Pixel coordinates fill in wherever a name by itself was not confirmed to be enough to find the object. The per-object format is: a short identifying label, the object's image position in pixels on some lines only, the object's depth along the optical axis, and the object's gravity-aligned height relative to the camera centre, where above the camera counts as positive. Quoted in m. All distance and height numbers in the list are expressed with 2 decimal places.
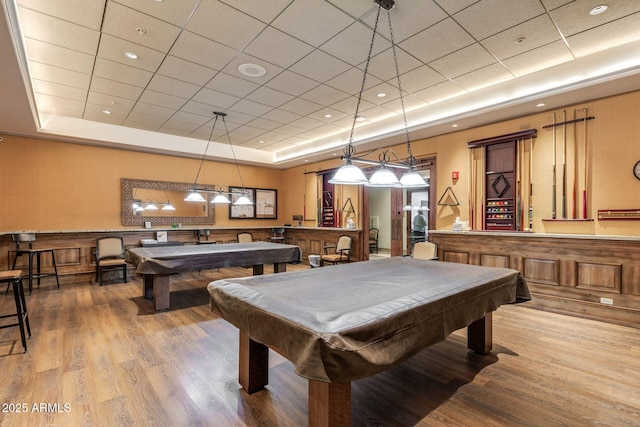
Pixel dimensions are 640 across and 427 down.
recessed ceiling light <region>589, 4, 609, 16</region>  2.69 +1.81
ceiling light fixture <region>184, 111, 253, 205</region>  5.14 +0.67
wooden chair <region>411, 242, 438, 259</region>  5.09 -0.65
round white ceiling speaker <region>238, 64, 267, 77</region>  3.81 +1.81
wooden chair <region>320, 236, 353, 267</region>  6.36 -0.90
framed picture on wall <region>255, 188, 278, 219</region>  9.09 +0.28
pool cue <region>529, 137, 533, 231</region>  4.54 +0.42
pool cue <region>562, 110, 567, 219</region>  4.22 +0.67
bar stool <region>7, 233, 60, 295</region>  5.09 -0.69
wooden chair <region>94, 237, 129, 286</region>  5.59 -0.84
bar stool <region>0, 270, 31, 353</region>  2.83 -0.73
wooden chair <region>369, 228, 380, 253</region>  10.59 -0.93
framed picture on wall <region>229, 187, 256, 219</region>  8.43 +0.12
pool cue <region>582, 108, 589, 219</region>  4.04 +0.40
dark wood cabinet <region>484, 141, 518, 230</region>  4.74 +0.40
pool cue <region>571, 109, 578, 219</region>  4.13 +0.58
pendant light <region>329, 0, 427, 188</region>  2.79 +0.37
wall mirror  6.83 +0.21
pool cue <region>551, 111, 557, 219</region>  4.31 +0.38
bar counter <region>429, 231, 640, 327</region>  3.64 -0.74
